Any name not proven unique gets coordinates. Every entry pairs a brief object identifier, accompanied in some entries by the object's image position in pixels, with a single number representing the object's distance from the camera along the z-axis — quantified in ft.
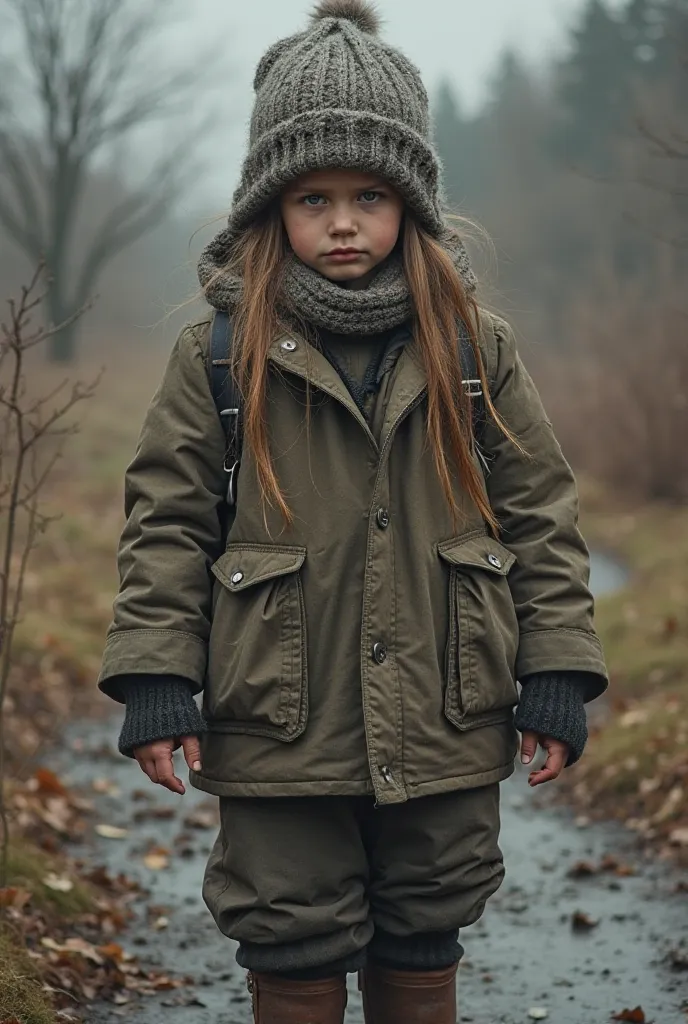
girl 8.67
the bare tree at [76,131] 89.71
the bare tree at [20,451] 11.34
